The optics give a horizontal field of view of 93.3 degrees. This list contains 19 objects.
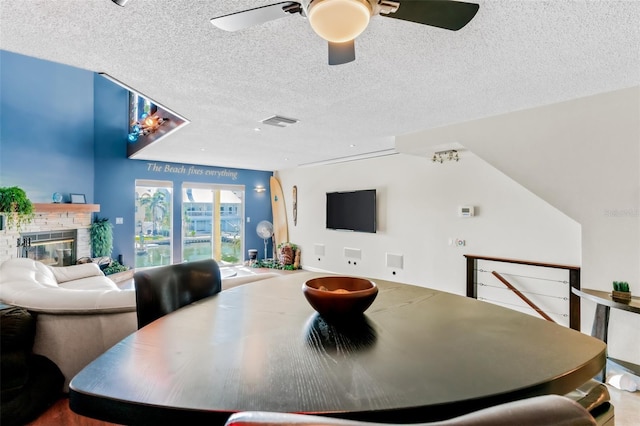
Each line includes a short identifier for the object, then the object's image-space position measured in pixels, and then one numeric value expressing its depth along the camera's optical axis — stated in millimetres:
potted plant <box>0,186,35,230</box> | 3773
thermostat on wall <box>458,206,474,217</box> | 4195
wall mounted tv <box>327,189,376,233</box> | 5656
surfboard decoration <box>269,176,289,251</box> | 7840
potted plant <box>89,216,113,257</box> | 5695
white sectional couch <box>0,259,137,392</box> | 2088
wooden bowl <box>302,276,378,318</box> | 1100
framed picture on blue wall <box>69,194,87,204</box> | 5337
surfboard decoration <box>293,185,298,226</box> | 7520
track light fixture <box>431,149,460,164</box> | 4236
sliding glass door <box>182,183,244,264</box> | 7109
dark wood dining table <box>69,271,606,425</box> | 644
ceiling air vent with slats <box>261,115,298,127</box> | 3326
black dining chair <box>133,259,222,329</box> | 1358
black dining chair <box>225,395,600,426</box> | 355
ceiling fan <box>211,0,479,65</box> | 1186
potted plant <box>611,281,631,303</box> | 2262
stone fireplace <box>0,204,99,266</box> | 4062
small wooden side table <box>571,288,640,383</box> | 2250
